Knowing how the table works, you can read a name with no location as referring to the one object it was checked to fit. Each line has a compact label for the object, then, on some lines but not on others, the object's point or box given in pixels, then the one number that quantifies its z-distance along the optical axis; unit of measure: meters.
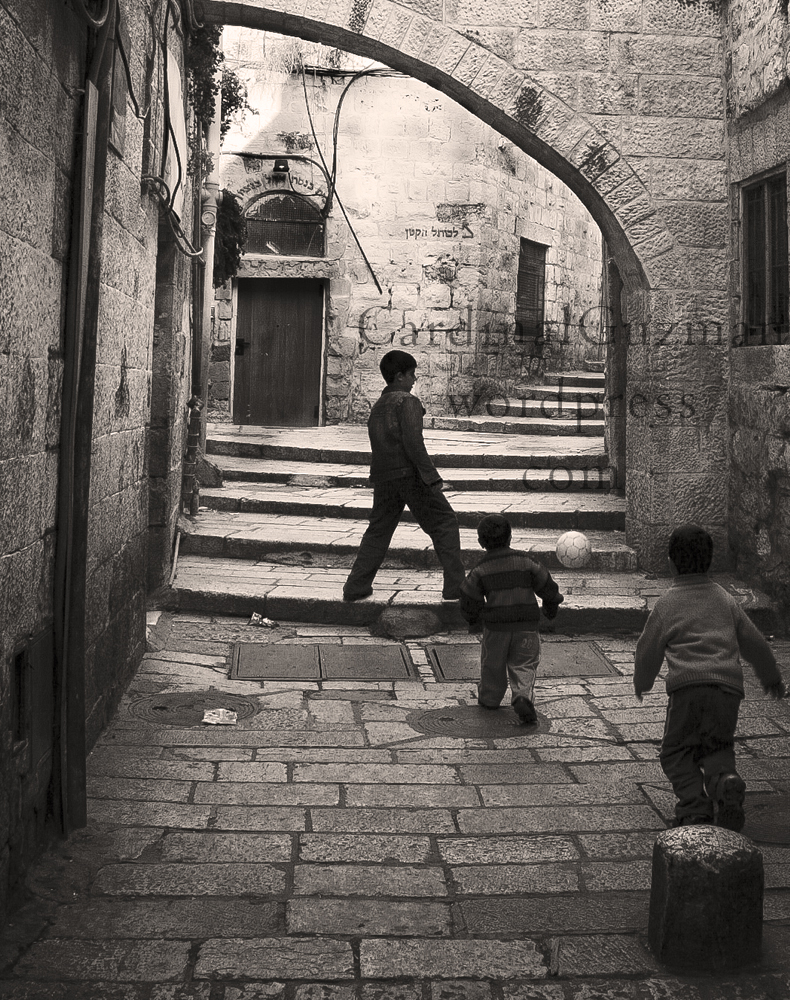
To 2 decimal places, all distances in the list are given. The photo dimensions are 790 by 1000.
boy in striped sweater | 5.19
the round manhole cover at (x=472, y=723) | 5.05
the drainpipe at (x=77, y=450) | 3.68
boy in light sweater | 3.73
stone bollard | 2.91
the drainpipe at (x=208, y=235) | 9.90
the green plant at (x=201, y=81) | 8.05
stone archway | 7.52
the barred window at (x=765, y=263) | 7.05
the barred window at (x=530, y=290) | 16.22
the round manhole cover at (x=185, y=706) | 5.19
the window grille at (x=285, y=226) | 15.01
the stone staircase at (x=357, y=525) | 7.08
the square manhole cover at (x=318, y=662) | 6.01
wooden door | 15.30
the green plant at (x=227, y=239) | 11.41
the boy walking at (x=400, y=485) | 6.78
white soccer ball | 7.35
